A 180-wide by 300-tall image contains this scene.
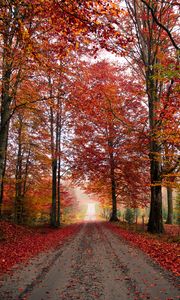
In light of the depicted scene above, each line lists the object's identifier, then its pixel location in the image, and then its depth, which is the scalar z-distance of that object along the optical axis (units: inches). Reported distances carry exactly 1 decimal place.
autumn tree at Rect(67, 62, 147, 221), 887.1
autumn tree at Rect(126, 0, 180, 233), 578.9
